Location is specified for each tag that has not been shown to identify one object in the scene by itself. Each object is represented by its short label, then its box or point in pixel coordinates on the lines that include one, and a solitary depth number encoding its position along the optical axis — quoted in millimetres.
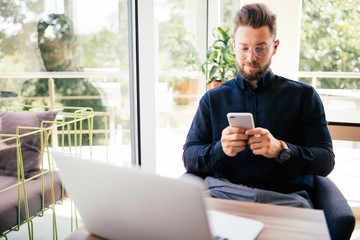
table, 803
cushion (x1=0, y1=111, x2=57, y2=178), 1301
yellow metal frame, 1282
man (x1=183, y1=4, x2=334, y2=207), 1342
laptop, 609
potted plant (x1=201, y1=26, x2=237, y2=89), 2883
